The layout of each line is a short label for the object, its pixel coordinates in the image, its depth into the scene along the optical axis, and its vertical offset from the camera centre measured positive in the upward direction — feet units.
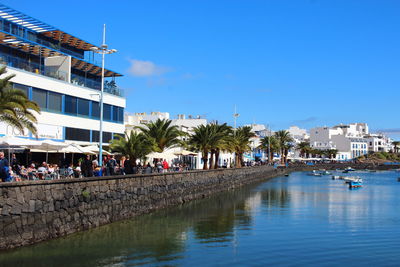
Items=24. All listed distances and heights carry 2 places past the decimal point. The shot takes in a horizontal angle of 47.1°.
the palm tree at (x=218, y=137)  171.22 +8.67
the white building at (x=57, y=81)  118.08 +21.62
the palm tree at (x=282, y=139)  420.36 +19.68
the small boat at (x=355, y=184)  212.23 -10.88
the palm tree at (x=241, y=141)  243.40 +10.47
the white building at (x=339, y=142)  592.19 +24.45
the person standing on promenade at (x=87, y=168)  78.59 -1.51
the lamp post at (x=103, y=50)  97.48 +24.13
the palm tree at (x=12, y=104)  70.30 +8.60
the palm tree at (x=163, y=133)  147.84 +8.55
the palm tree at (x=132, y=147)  114.83 +3.10
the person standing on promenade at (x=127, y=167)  92.80 -1.53
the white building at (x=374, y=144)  631.97 +23.43
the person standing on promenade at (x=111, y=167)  86.53 -1.45
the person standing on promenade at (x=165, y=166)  129.46 -1.81
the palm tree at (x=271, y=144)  392.47 +14.00
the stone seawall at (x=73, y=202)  53.42 -6.75
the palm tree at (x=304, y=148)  517.76 +14.30
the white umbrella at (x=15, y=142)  77.43 +2.89
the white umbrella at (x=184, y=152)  156.91 +2.66
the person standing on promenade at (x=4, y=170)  57.67 -1.44
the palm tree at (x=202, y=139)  170.09 +7.73
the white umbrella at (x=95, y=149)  106.42 +2.37
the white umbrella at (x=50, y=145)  88.09 +2.63
